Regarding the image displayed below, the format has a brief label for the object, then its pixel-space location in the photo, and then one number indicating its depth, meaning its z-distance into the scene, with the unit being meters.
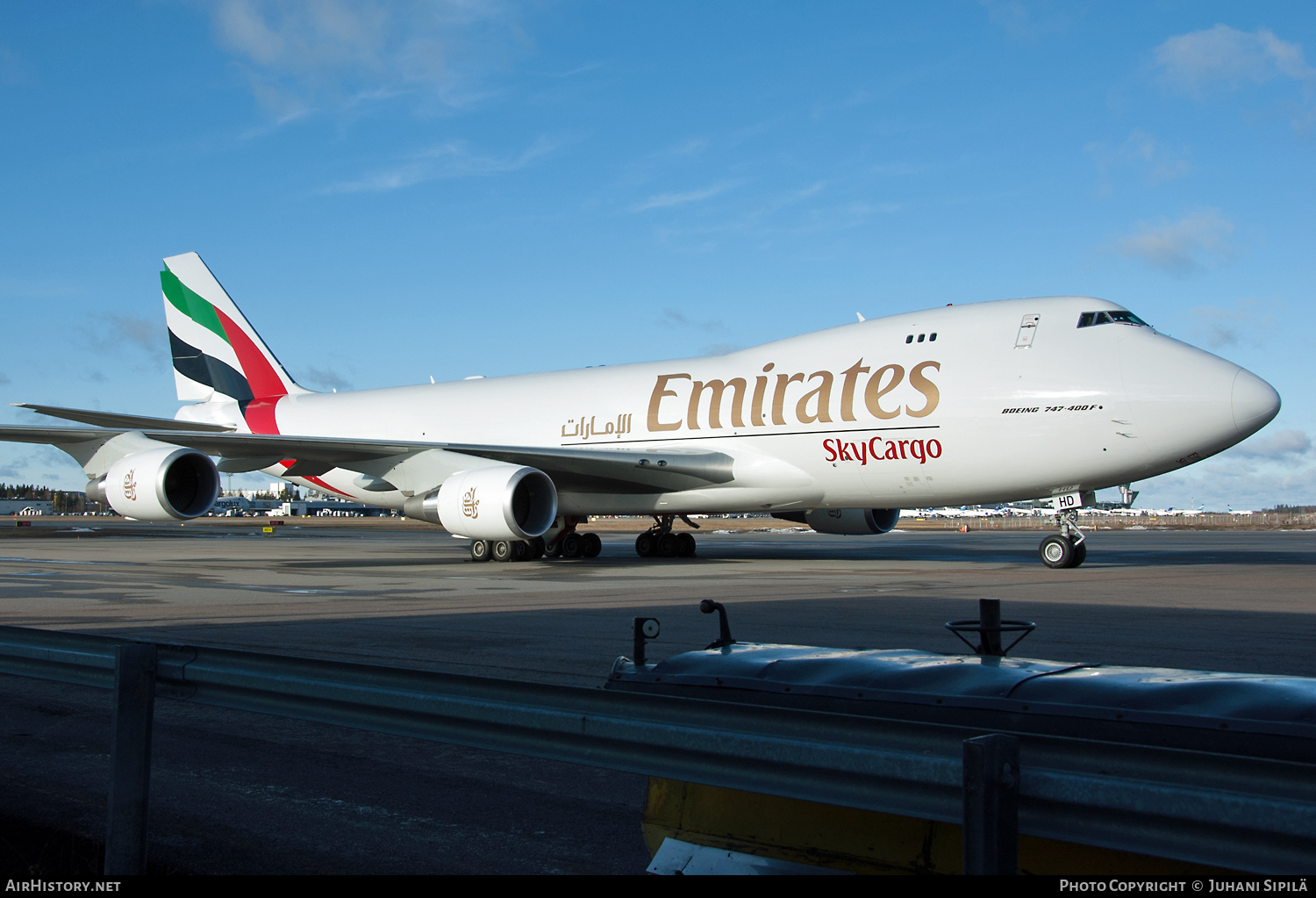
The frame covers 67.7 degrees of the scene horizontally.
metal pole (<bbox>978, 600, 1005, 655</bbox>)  3.36
